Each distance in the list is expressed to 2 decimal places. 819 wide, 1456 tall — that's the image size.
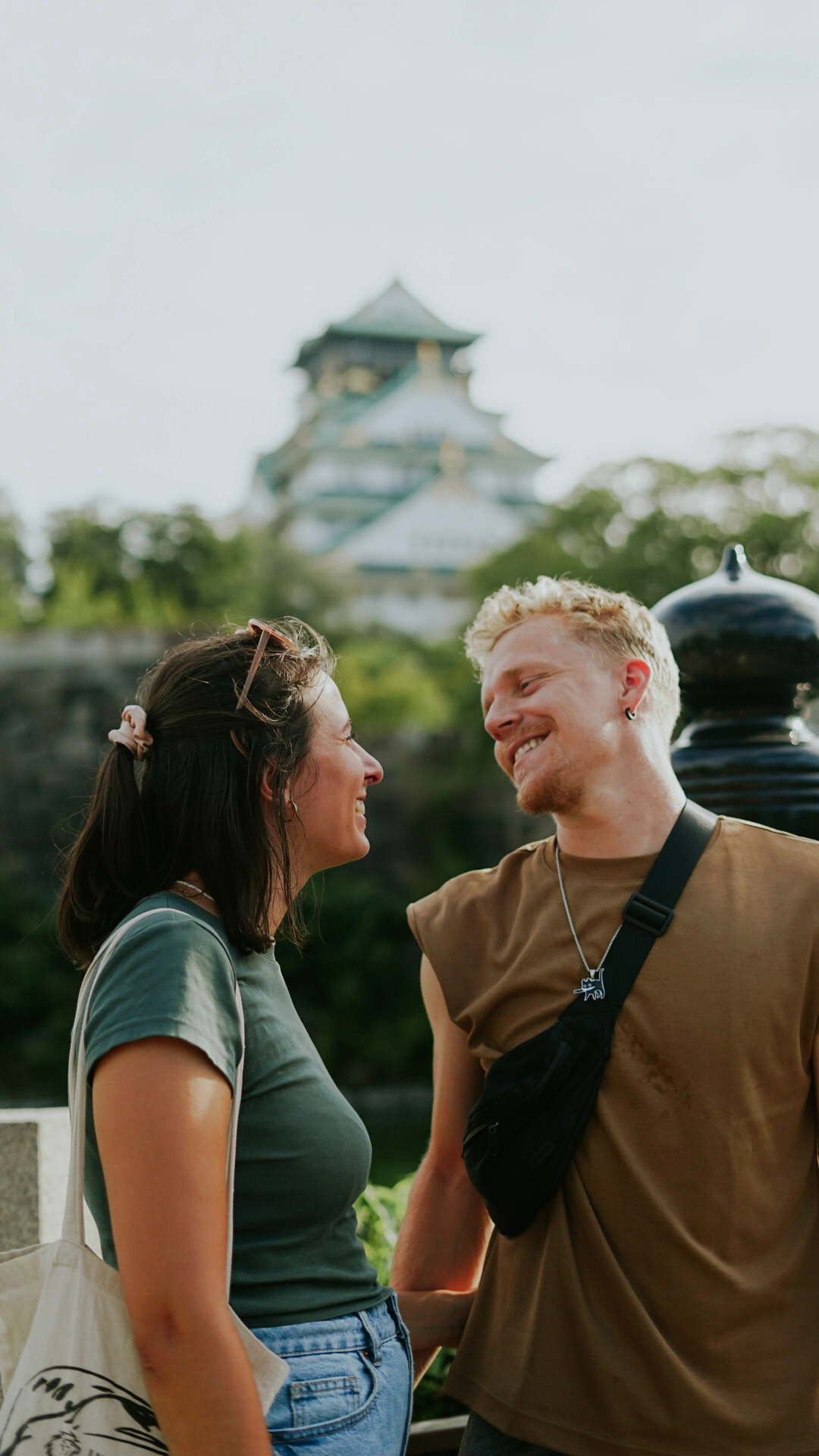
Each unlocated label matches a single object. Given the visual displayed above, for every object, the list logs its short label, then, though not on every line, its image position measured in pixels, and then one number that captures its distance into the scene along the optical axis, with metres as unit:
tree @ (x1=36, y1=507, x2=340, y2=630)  28.16
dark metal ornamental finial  2.64
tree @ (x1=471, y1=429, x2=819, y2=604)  19.91
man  1.80
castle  40.84
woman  1.33
